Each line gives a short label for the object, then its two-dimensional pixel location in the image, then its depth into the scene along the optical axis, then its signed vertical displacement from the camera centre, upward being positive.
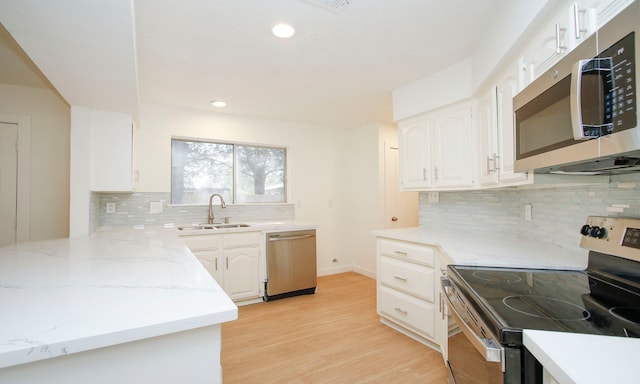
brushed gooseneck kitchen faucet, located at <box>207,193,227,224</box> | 3.63 -0.12
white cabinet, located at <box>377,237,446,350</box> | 2.21 -0.78
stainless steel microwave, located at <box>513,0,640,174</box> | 0.79 +0.28
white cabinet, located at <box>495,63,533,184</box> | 1.66 +0.39
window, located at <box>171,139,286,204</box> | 3.72 +0.32
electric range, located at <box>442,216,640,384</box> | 0.86 -0.38
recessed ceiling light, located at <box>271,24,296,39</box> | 1.93 +1.09
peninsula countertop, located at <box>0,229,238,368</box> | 0.73 -0.34
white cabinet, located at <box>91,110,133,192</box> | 2.56 +0.39
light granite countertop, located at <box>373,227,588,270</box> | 1.52 -0.34
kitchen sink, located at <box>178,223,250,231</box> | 3.44 -0.35
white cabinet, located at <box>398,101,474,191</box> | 2.45 +0.40
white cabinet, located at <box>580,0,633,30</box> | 0.88 +0.58
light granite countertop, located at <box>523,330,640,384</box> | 0.62 -0.37
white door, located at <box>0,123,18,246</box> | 2.77 +0.15
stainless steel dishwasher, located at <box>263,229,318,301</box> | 3.43 -0.81
